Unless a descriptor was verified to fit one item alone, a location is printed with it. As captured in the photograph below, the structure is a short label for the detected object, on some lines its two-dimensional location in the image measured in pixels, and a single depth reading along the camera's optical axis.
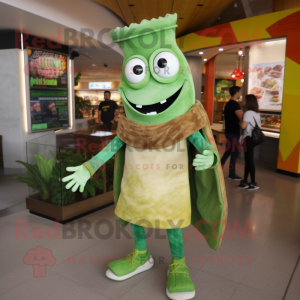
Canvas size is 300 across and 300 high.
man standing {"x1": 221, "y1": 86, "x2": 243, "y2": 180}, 4.50
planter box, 3.02
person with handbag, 4.13
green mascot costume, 1.80
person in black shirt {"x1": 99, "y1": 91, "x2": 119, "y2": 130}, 5.81
